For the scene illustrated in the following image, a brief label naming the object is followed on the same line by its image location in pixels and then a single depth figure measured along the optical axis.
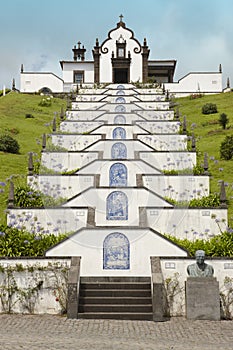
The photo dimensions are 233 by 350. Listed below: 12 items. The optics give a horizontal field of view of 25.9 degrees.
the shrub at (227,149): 27.32
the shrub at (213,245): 14.56
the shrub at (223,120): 35.97
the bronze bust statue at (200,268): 12.91
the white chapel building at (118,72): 52.78
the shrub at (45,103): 48.66
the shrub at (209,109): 43.28
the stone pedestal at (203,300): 12.62
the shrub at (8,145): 30.19
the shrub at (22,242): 14.31
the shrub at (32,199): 18.82
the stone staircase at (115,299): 12.66
